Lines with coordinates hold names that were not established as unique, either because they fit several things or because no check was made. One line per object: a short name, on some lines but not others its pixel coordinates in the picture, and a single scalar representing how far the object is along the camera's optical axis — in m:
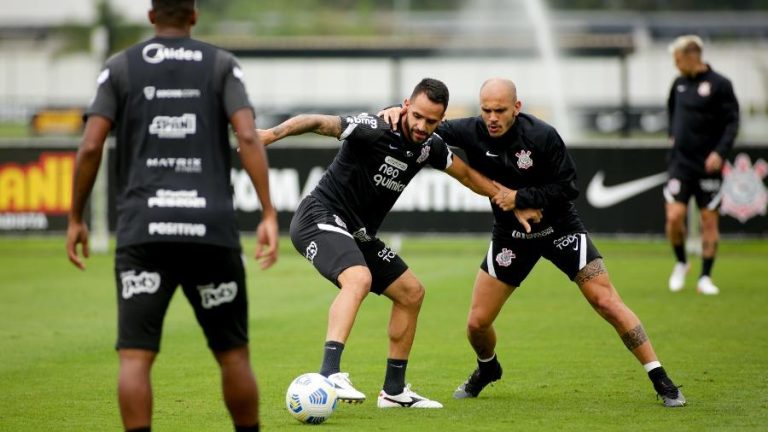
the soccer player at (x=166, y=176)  12.23
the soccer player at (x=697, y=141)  30.48
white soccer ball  15.89
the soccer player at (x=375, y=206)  16.89
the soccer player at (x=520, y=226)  17.28
